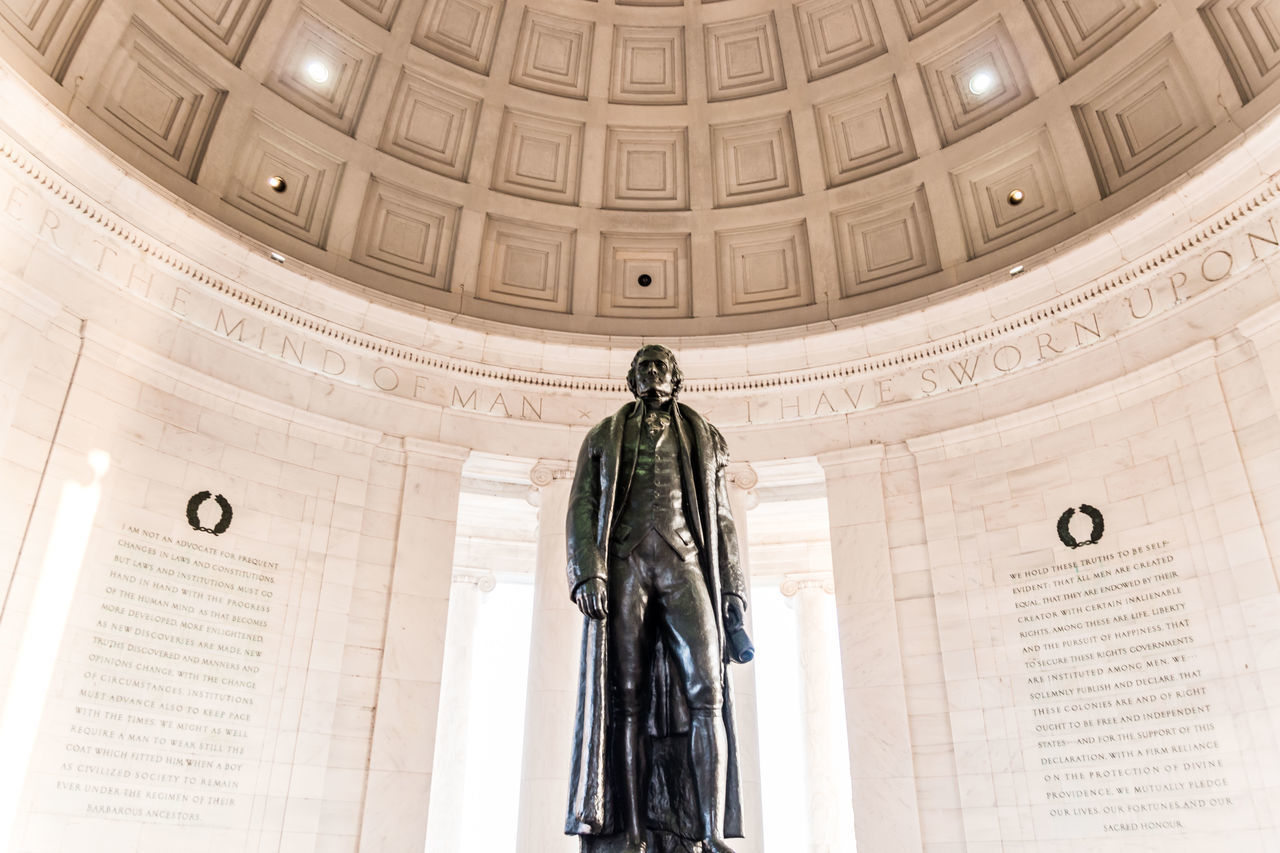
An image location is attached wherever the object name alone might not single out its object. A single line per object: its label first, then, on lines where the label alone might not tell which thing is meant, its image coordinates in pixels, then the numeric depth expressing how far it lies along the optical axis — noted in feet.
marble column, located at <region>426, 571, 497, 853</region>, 54.29
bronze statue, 17.31
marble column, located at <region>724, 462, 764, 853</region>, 38.81
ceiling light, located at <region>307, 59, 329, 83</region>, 47.32
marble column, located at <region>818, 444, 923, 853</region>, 38.42
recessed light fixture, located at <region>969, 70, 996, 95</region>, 47.42
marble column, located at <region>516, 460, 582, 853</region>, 38.96
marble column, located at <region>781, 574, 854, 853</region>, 56.39
